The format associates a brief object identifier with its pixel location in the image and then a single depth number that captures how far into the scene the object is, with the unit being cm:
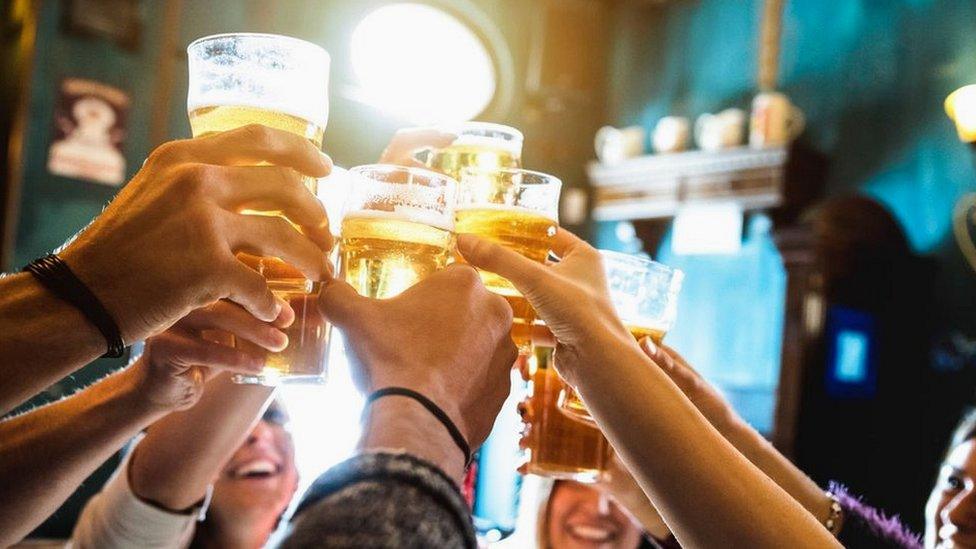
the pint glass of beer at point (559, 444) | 145
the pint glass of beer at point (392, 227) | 110
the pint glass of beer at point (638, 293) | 140
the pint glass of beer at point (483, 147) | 141
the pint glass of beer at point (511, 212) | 120
